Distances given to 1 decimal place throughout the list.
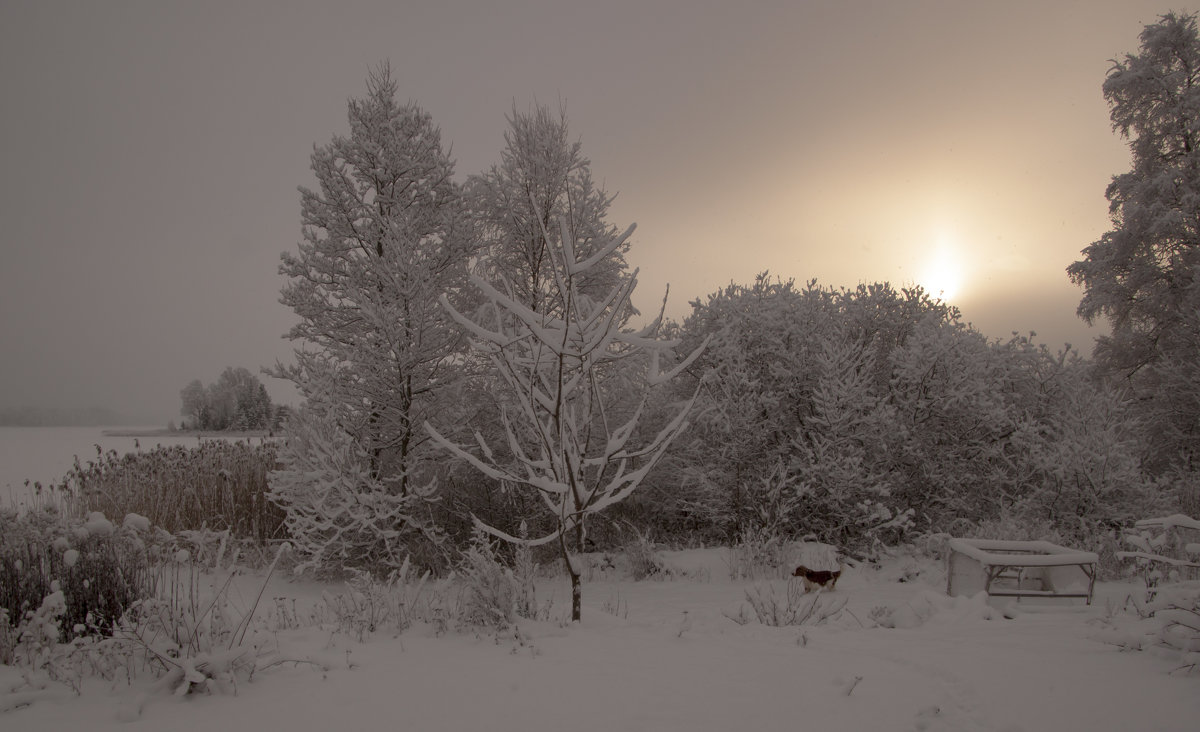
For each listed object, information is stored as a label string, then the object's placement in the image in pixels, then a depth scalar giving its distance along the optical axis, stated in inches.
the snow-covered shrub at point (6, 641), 134.4
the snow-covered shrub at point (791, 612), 181.8
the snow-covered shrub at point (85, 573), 161.2
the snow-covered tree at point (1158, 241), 515.5
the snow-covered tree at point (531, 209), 378.3
